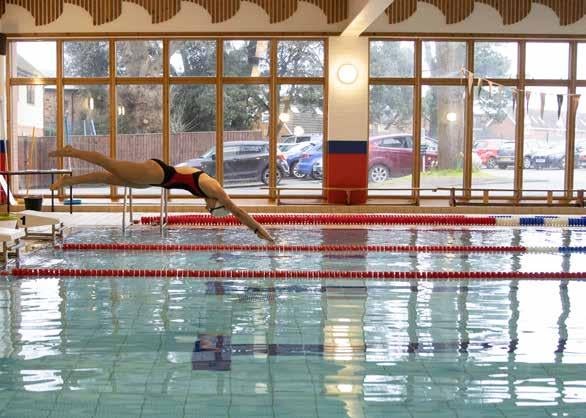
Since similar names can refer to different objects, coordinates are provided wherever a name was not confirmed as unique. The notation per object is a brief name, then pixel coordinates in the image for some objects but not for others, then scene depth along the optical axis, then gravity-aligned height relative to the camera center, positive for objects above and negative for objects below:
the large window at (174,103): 14.85 +1.00
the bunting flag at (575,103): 14.29 +0.96
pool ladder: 10.76 -0.80
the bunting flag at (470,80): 13.83 +1.29
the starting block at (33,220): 9.31 -0.66
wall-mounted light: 14.60 +1.48
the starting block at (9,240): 7.81 -0.74
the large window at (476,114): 14.84 +0.80
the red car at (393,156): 15.09 +0.06
